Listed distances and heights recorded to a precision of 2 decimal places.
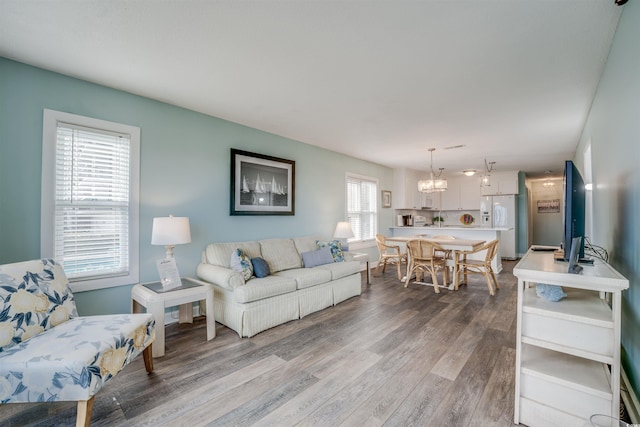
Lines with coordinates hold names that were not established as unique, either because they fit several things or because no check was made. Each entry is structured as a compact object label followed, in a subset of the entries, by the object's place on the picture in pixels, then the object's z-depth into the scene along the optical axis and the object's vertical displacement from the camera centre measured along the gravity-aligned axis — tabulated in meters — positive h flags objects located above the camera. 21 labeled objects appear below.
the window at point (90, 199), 2.48 +0.14
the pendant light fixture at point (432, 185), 5.57 +0.61
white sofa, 2.92 -0.81
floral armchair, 1.48 -0.77
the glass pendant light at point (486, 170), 5.70 +1.23
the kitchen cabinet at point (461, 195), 8.45 +0.67
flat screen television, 1.75 +0.06
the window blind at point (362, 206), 6.07 +0.22
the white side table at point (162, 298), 2.44 -0.77
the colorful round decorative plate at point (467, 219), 8.85 -0.08
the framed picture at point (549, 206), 9.02 +0.36
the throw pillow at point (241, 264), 3.18 -0.56
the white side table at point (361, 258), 4.77 -0.72
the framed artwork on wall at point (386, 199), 7.06 +0.43
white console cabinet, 1.40 -0.70
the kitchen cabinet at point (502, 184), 7.55 +0.89
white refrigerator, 7.66 -0.04
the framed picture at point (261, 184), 3.86 +0.45
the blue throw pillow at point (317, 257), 4.08 -0.62
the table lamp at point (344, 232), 5.11 -0.30
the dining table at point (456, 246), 4.64 -0.50
